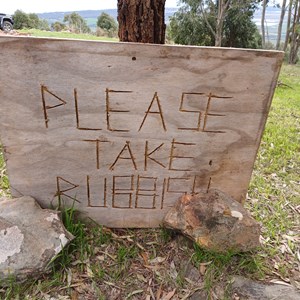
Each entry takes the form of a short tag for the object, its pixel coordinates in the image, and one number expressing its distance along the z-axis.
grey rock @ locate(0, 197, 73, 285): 1.42
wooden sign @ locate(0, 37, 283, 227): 1.42
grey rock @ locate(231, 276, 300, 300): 1.51
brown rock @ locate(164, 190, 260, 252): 1.61
